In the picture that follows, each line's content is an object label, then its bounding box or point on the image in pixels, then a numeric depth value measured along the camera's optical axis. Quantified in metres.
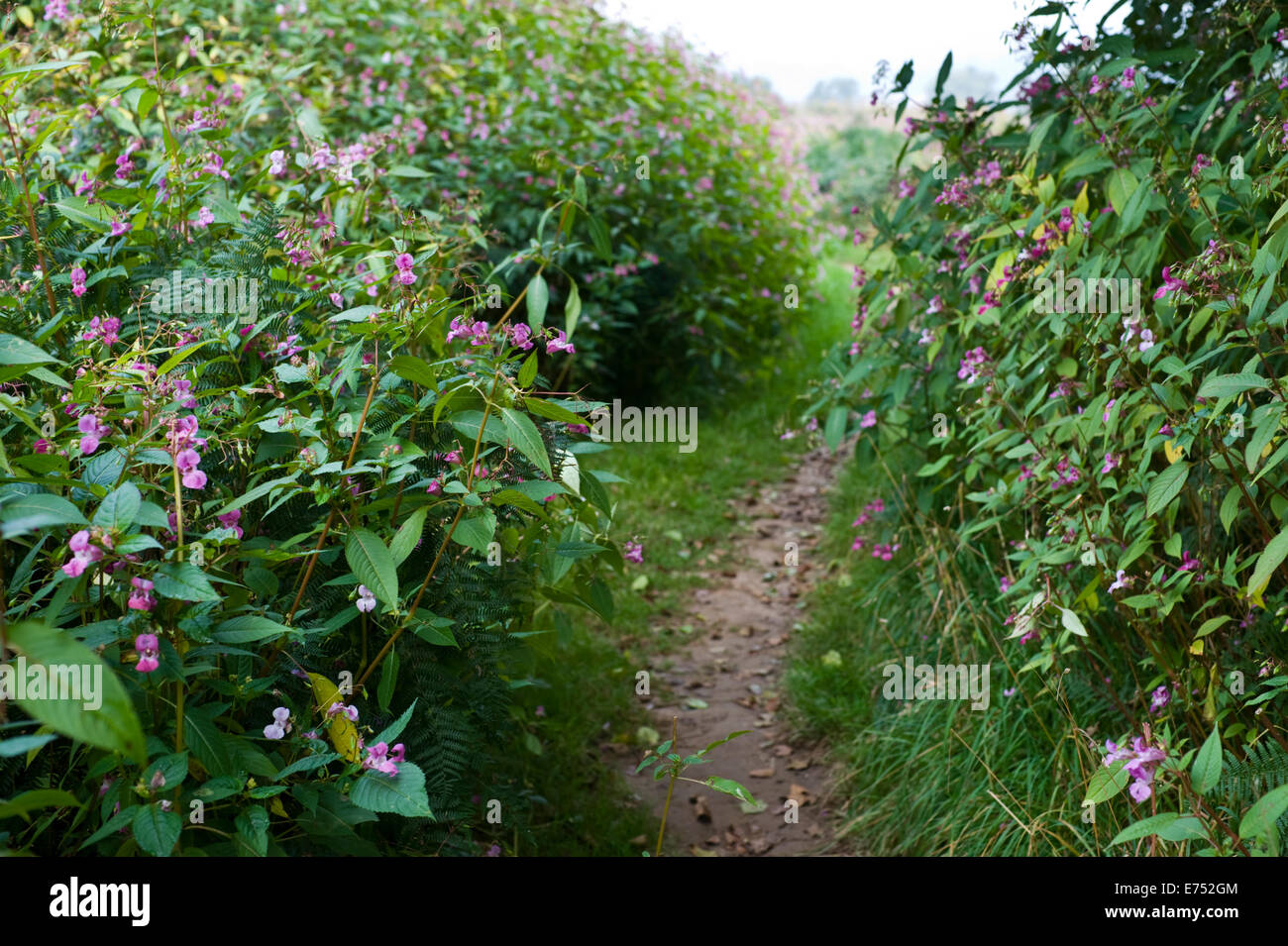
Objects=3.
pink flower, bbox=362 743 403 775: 1.42
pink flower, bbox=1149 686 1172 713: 2.17
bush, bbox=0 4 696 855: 1.36
